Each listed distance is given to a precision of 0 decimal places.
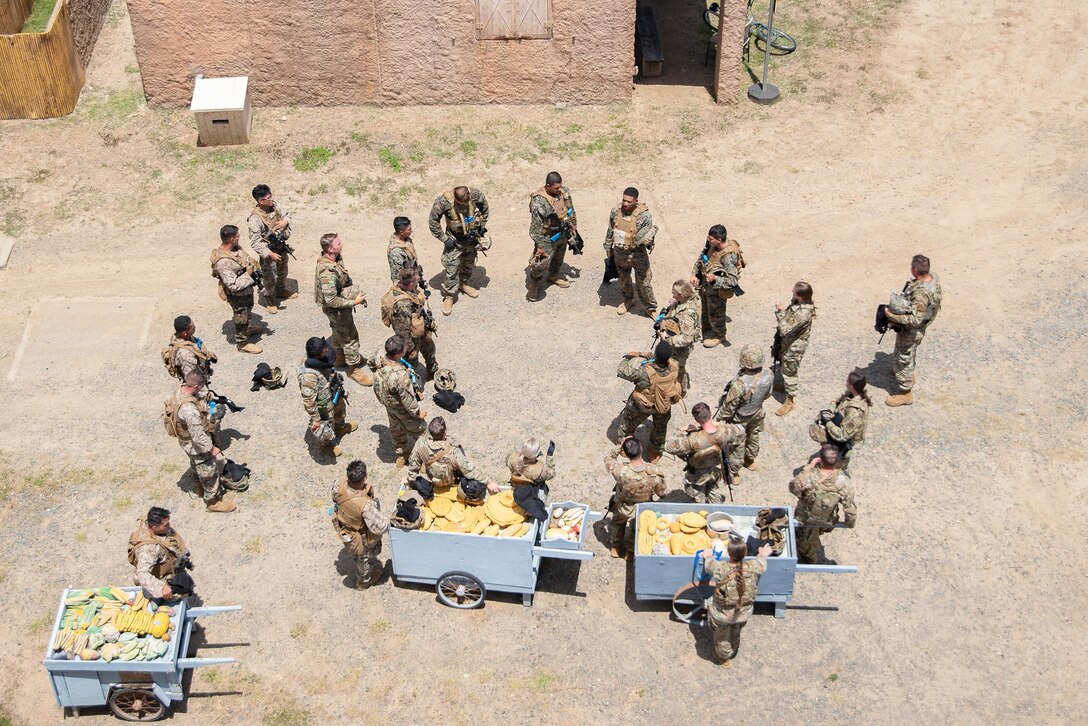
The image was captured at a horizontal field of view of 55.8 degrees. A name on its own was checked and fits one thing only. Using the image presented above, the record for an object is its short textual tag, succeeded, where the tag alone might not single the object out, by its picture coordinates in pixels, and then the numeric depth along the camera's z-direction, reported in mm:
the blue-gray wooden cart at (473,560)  11117
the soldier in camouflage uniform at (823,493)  11102
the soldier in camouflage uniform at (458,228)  15570
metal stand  20078
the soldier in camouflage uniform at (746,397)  12281
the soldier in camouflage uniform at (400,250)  14633
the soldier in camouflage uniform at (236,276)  14602
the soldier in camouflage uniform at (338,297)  14242
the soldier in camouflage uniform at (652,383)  12594
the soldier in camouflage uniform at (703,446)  11656
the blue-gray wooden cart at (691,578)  10992
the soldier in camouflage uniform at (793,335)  13539
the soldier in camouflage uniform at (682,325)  13352
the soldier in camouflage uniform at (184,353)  13188
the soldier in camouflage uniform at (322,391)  12562
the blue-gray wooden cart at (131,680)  10117
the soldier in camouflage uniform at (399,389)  12492
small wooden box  18938
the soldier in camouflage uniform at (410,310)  13703
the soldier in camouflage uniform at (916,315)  13599
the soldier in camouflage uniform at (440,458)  11469
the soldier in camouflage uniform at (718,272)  14555
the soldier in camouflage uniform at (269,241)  15367
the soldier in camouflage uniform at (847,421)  12062
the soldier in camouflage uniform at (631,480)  11344
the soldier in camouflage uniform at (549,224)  15469
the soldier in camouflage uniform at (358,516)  11031
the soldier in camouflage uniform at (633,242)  15016
